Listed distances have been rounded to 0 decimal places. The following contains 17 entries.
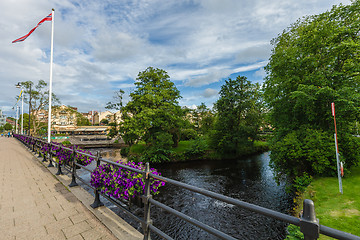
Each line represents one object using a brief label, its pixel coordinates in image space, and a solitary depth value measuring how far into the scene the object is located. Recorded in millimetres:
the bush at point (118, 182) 2863
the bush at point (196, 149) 21302
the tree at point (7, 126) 85225
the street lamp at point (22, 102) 26209
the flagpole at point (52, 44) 9469
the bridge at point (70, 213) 1274
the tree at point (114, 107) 24138
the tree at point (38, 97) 27897
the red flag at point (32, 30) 9716
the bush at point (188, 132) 23644
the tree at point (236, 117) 21906
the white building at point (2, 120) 91938
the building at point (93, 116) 93688
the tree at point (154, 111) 18297
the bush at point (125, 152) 24328
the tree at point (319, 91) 9070
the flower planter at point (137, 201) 3221
